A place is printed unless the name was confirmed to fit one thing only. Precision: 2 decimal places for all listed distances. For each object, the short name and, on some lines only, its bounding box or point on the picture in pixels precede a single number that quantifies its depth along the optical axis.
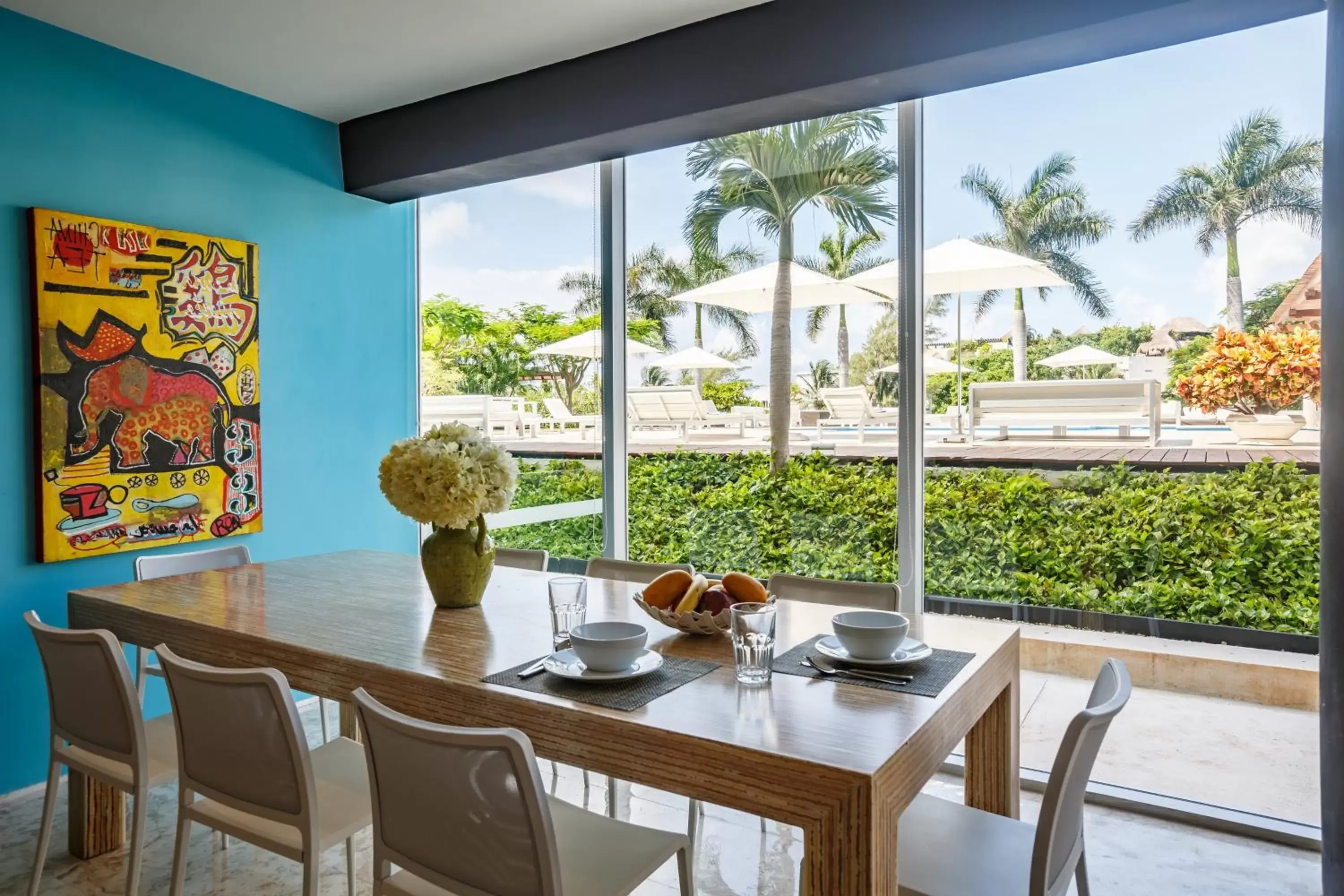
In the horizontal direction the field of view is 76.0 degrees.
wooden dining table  1.24
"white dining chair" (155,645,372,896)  1.59
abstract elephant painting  3.03
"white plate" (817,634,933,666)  1.67
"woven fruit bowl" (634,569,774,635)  1.88
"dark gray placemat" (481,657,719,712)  1.51
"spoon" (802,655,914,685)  1.59
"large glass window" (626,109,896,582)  3.22
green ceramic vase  2.24
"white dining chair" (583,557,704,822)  2.74
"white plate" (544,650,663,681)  1.59
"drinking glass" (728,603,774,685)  1.55
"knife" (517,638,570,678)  1.65
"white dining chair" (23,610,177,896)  1.88
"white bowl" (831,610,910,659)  1.66
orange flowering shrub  2.53
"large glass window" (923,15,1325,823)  2.56
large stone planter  2.56
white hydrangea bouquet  2.14
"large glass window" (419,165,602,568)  4.03
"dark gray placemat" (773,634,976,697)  1.55
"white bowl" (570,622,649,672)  1.59
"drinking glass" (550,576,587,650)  1.86
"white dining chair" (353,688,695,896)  1.26
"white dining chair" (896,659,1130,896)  1.37
